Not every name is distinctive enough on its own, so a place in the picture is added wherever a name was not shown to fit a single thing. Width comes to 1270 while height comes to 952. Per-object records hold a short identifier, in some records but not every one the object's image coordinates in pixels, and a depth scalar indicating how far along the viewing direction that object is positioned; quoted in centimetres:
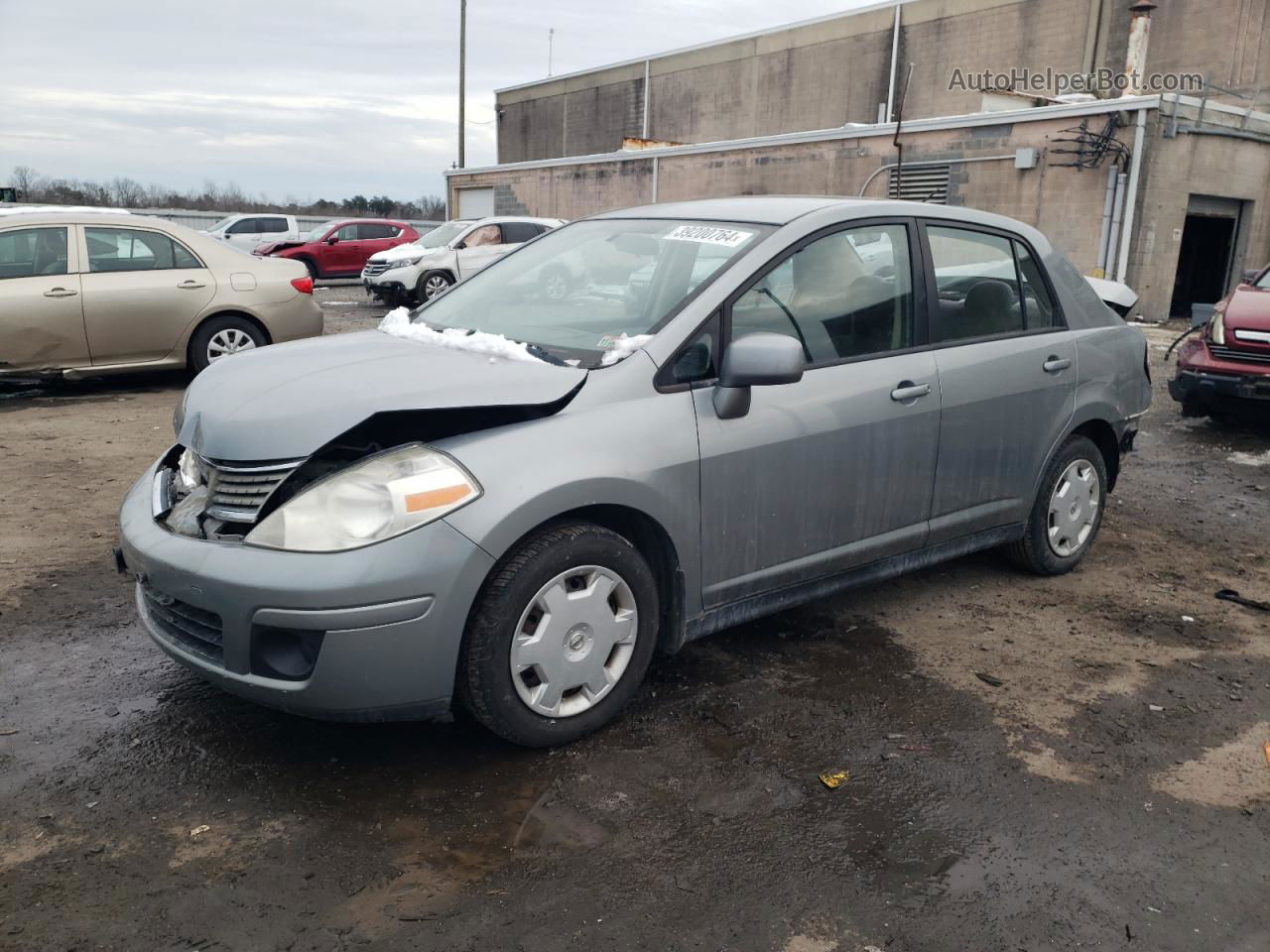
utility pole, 3793
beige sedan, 853
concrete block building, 1842
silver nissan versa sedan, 294
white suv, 1803
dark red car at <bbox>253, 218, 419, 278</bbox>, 2470
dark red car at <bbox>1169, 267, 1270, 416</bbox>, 829
